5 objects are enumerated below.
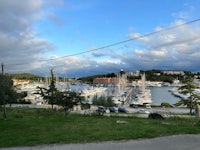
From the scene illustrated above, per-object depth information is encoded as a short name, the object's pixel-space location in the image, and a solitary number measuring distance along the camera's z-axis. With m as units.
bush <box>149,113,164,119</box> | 13.77
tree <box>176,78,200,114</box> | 28.03
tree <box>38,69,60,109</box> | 24.41
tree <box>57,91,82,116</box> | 13.93
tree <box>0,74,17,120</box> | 9.93
